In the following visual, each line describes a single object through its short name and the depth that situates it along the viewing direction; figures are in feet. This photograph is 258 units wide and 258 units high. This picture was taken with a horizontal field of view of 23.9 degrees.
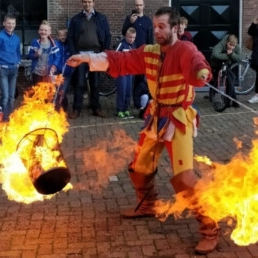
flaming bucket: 16.48
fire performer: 16.94
